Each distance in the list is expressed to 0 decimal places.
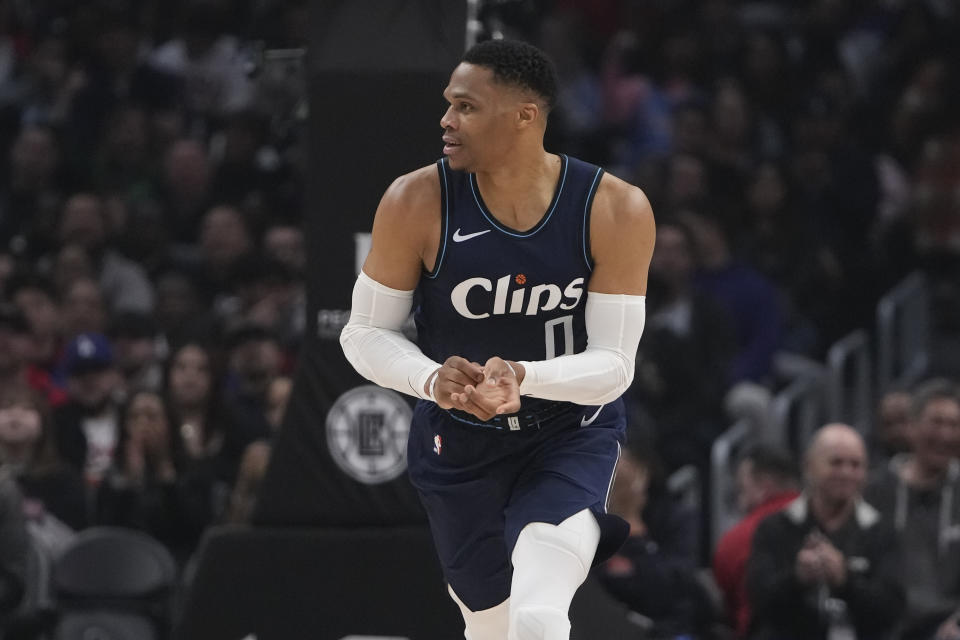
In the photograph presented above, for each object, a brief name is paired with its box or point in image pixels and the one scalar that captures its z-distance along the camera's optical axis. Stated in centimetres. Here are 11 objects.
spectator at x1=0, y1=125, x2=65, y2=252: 2252
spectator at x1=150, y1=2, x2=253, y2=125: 2452
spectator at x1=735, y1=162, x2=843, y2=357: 2109
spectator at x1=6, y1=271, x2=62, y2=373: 1920
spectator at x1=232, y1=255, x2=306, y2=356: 1931
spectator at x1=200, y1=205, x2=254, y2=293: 2100
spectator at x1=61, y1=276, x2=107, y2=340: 1936
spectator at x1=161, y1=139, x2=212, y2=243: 2250
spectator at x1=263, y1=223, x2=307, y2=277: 2052
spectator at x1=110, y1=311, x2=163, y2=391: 1869
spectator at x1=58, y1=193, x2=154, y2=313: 2058
